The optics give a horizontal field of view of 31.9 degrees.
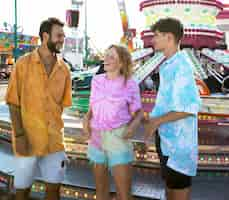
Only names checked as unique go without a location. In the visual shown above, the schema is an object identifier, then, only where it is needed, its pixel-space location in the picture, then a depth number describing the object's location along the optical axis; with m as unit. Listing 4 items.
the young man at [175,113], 2.30
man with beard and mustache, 2.72
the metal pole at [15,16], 18.10
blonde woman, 2.61
